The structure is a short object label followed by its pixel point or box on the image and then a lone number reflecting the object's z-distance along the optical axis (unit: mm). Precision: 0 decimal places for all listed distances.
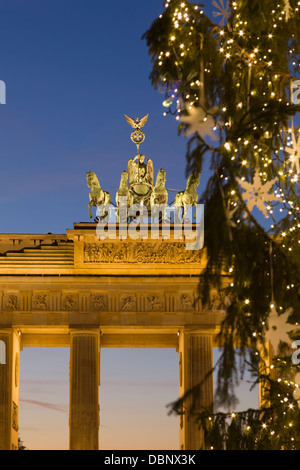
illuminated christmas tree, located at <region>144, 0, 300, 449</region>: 15781
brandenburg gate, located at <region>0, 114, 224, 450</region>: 45062
